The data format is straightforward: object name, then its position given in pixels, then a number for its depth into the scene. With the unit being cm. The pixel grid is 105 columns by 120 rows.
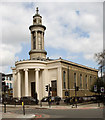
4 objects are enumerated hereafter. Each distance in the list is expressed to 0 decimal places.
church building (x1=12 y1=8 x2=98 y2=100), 3196
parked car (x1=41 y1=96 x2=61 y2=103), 2677
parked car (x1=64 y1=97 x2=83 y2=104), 2211
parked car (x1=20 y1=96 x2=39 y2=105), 2446
